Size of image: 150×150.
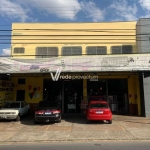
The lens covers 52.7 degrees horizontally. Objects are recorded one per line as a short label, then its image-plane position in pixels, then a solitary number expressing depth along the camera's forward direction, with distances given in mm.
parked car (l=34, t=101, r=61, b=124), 10941
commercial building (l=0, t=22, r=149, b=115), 16010
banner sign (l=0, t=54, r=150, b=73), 12370
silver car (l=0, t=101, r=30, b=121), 11970
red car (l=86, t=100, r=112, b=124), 10922
